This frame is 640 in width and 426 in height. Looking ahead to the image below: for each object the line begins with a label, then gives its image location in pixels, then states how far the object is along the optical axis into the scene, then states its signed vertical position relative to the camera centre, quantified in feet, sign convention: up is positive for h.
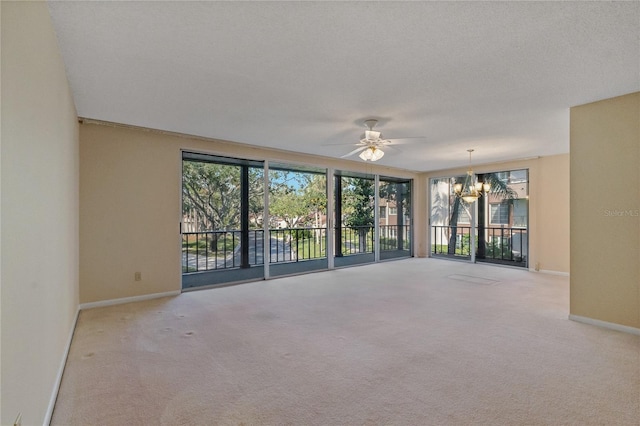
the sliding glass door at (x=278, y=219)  17.62 -0.43
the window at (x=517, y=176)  21.53 +2.48
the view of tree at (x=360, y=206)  24.04 +0.51
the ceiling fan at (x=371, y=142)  12.52 +2.92
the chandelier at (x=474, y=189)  19.99 +1.48
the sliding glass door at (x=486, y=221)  22.08 -0.70
